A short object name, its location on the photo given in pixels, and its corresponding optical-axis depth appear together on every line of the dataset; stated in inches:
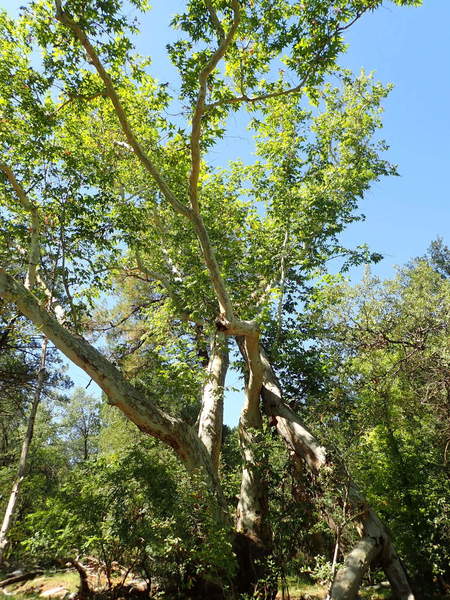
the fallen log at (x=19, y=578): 406.1
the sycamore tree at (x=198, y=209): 230.4
